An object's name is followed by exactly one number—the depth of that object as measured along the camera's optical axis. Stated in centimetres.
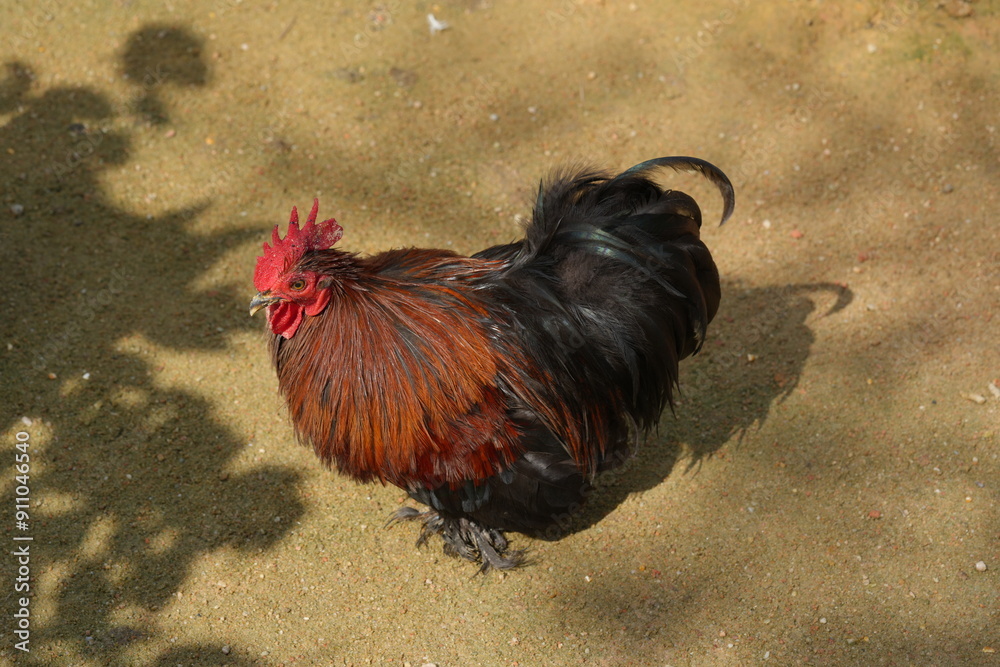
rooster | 373
